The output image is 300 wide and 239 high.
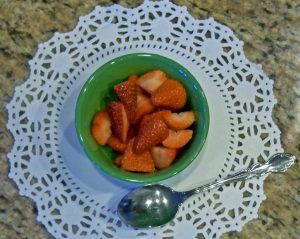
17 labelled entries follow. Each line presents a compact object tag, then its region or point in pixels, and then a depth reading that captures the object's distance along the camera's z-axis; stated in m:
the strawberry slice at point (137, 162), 0.70
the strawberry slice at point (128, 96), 0.72
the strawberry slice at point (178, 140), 0.71
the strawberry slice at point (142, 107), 0.73
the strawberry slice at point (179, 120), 0.72
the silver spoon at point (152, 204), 0.70
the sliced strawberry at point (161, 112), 0.72
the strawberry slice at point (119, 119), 0.71
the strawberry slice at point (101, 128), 0.72
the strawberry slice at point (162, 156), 0.70
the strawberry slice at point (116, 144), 0.72
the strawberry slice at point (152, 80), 0.73
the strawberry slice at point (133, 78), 0.74
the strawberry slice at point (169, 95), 0.72
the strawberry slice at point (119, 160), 0.71
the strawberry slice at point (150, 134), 0.69
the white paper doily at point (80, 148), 0.71
